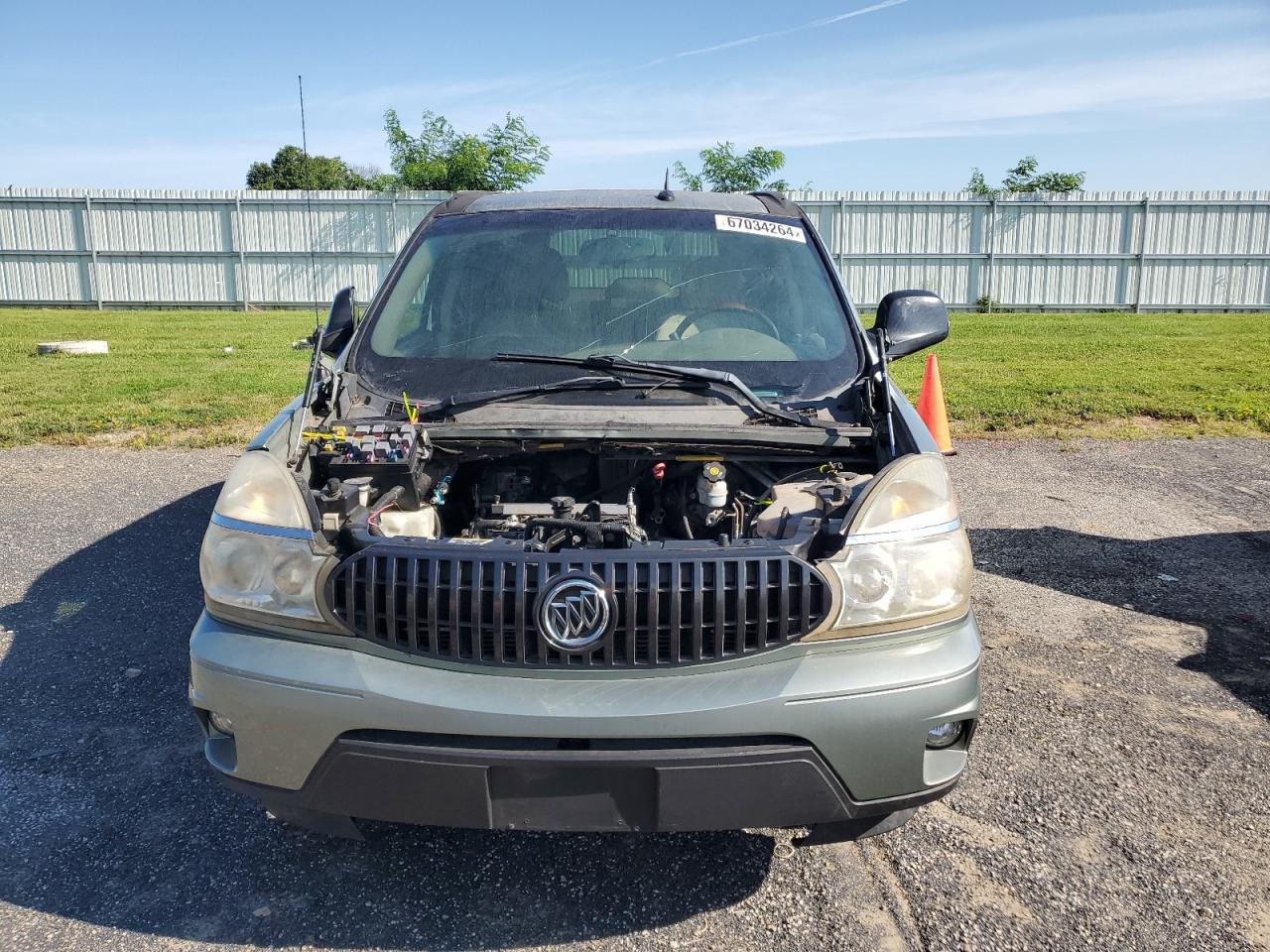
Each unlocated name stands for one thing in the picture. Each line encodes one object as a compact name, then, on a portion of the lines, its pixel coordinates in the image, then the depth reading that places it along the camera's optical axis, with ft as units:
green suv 7.27
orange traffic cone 23.90
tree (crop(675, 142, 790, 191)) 87.10
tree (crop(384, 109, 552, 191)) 91.15
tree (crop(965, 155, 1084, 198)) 108.93
